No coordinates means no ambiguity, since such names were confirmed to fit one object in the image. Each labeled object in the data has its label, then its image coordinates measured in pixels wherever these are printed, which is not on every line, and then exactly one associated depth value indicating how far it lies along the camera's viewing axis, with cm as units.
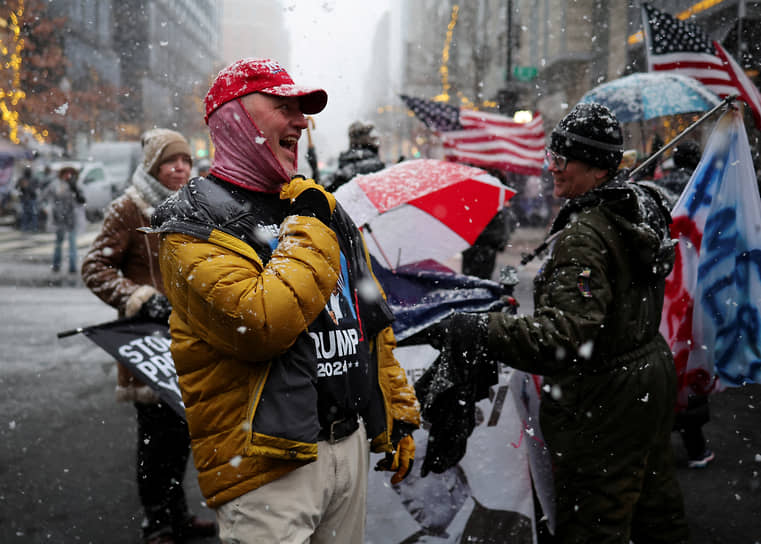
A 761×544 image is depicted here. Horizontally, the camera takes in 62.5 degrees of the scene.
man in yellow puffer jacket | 169
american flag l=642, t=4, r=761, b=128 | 471
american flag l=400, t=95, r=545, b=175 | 820
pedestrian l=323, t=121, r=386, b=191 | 559
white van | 2353
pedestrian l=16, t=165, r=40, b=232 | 2077
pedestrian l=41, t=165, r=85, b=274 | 1382
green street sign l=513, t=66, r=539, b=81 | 1672
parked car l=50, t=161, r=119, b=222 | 2222
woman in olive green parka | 231
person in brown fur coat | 341
